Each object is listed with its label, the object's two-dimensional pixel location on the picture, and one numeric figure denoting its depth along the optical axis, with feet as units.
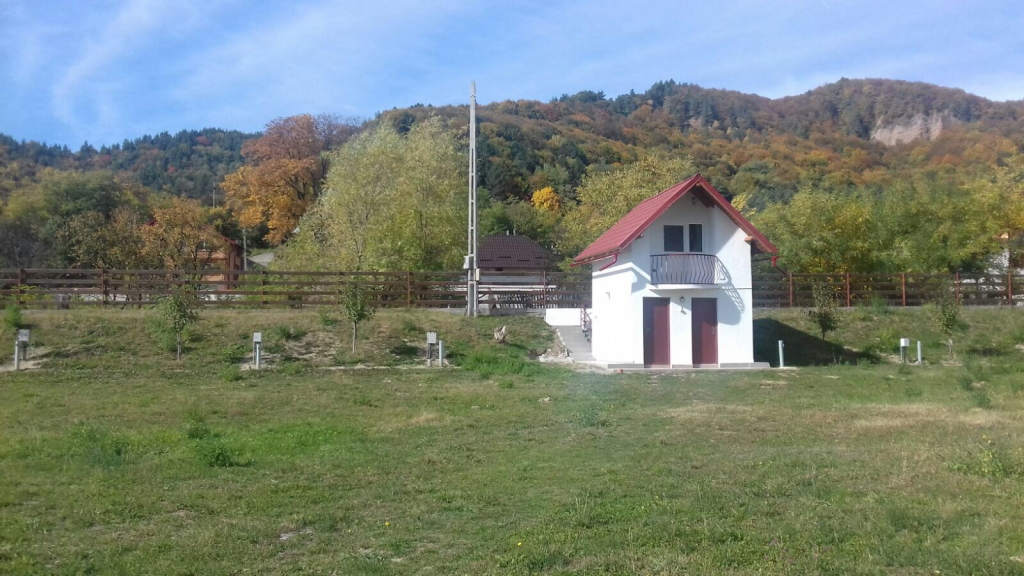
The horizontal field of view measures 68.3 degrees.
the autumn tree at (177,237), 152.56
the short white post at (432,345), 75.71
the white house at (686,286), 79.36
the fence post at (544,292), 103.94
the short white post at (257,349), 73.41
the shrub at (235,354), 76.13
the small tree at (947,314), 87.45
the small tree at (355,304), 79.82
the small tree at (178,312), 74.33
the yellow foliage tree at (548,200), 284.82
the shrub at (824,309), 88.58
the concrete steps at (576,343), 84.79
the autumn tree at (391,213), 115.44
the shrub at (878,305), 103.30
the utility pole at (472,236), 89.01
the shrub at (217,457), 30.94
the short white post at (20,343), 70.85
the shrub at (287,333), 81.92
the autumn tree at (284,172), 185.26
